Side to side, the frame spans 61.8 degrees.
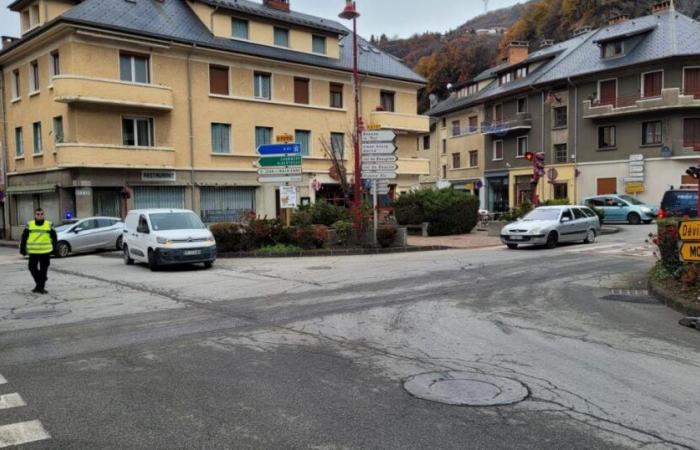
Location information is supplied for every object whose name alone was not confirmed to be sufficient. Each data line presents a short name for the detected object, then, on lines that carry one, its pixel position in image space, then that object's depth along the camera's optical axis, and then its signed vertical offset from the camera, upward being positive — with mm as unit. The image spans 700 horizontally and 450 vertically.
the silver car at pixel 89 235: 21828 -1067
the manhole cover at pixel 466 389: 4914 -1675
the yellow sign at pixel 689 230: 8914 -517
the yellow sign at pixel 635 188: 38250 +654
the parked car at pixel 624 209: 33562 -638
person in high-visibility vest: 11523 -777
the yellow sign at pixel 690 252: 8945 -845
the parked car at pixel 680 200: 23688 -130
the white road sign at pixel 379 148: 20125 +1868
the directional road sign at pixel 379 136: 20056 +2277
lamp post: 20422 +1937
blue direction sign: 20266 +1921
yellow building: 26250 +5260
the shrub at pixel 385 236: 20175 -1165
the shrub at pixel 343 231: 20375 -976
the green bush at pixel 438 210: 26016 -382
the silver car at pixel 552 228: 20188 -1011
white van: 15133 -876
